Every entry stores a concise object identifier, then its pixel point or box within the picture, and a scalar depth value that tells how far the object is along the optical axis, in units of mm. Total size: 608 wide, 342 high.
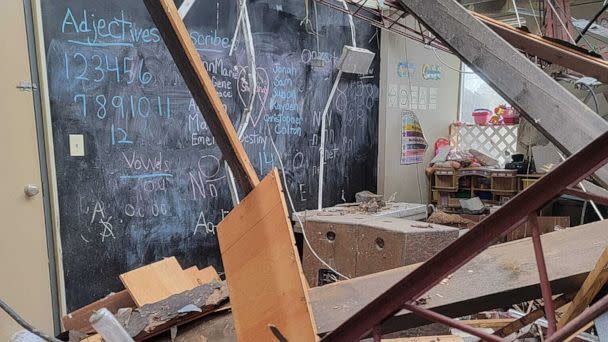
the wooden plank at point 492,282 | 1388
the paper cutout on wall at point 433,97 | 5328
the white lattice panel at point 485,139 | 5523
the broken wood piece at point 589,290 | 1233
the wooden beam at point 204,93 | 1370
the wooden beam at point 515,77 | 1221
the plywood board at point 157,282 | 2029
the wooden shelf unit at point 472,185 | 4941
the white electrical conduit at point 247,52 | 3271
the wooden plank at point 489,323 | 1749
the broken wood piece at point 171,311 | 1688
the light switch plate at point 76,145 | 2553
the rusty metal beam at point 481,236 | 743
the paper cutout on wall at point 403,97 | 4859
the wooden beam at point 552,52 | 1417
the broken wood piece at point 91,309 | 1950
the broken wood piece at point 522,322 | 1528
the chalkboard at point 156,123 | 2564
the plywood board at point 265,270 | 1093
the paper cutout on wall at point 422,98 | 5172
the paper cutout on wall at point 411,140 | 4965
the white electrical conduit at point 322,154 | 4123
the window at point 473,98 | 5926
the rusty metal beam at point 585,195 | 778
